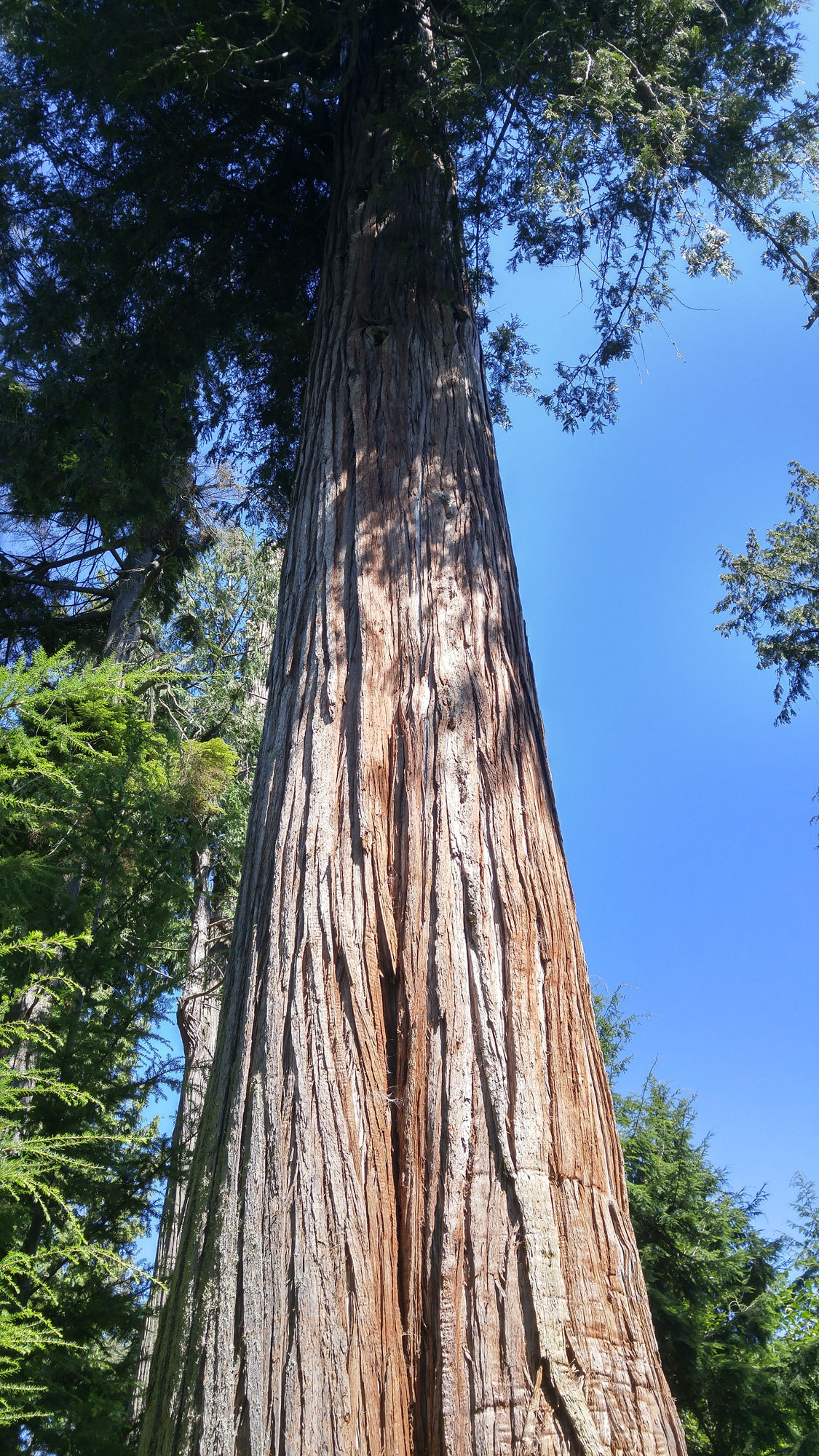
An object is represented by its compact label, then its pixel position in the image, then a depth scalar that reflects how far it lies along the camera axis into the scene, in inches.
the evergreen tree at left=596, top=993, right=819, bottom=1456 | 301.9
